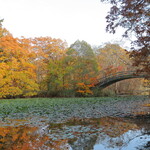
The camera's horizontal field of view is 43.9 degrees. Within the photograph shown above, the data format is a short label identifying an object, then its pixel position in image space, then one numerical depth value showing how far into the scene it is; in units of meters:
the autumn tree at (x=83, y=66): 22.44
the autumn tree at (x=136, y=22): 6.36
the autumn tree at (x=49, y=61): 23.16
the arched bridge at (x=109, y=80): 22.34
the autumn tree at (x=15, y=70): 17.25
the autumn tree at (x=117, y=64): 27.05
